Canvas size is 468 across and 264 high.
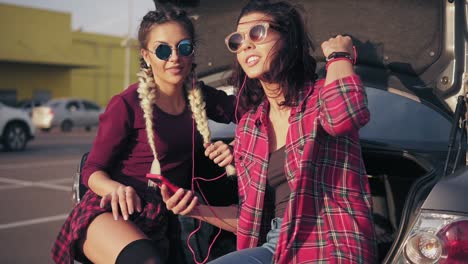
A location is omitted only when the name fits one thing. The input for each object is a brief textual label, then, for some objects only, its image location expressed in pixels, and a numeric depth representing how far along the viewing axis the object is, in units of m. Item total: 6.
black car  2.77
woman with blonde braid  2.63
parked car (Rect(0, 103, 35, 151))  16.94
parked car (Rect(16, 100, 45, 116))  30.18
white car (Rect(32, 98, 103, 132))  27.73
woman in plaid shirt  2.31
